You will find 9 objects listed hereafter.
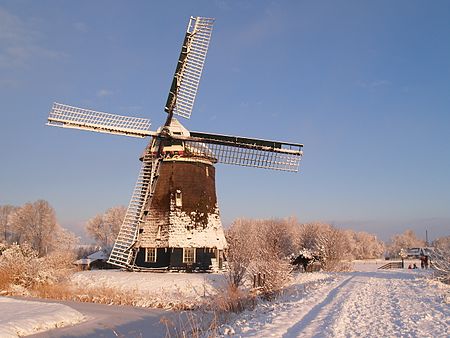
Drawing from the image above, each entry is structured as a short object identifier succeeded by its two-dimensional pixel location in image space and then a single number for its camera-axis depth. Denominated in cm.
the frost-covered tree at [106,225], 6462
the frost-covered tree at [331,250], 3384
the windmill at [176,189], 2216
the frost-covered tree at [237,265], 1786
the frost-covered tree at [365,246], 10370
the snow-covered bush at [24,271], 2175
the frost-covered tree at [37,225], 6075
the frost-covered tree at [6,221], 7369
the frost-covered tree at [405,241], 12025
